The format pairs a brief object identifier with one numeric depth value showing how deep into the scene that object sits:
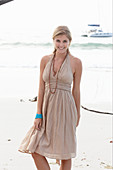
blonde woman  3.10
